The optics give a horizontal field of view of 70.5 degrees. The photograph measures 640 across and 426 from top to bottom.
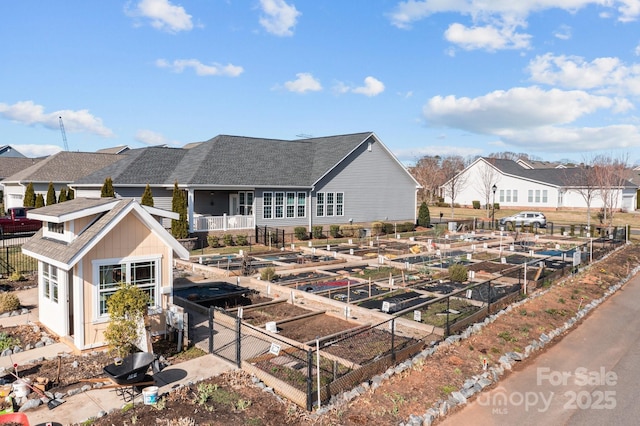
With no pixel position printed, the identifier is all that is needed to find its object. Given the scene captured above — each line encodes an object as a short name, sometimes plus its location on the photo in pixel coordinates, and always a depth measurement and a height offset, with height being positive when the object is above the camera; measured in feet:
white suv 150.30 -5.93
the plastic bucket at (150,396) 27.14 -11.72
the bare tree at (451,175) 229.66 +14.73
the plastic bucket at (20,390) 27.63 -11.62
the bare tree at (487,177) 208.68 +11.47
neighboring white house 194.80 +6.16
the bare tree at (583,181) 173.17 +8.66
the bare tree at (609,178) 155.72 +8.97
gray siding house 100.99 +5.00
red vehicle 104.47 -5.29
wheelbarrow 27.48 -10.66
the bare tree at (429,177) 264.93 +14.67
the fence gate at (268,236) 101.91 -8.02
